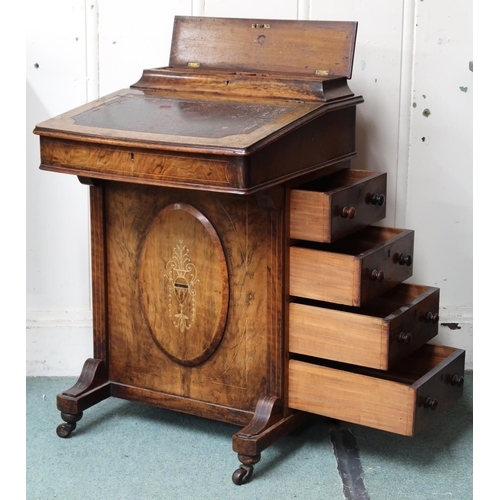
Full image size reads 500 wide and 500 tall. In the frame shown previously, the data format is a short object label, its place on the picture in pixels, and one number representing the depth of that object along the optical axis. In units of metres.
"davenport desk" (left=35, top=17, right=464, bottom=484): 2.19
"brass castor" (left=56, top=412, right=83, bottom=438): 2.54
